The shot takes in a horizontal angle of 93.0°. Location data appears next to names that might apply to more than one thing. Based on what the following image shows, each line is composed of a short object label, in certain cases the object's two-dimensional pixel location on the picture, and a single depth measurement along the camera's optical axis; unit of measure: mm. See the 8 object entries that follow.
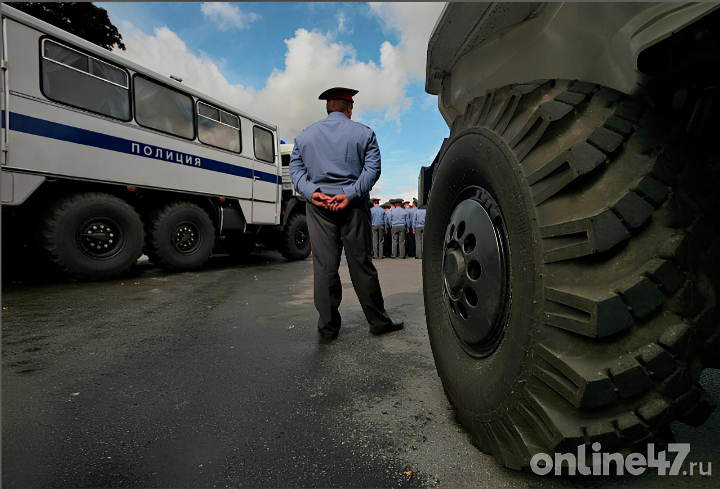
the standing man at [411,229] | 11109
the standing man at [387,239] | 11523
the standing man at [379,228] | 11039
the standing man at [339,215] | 2316
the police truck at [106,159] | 3785
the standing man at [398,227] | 10891
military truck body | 725
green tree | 10125
